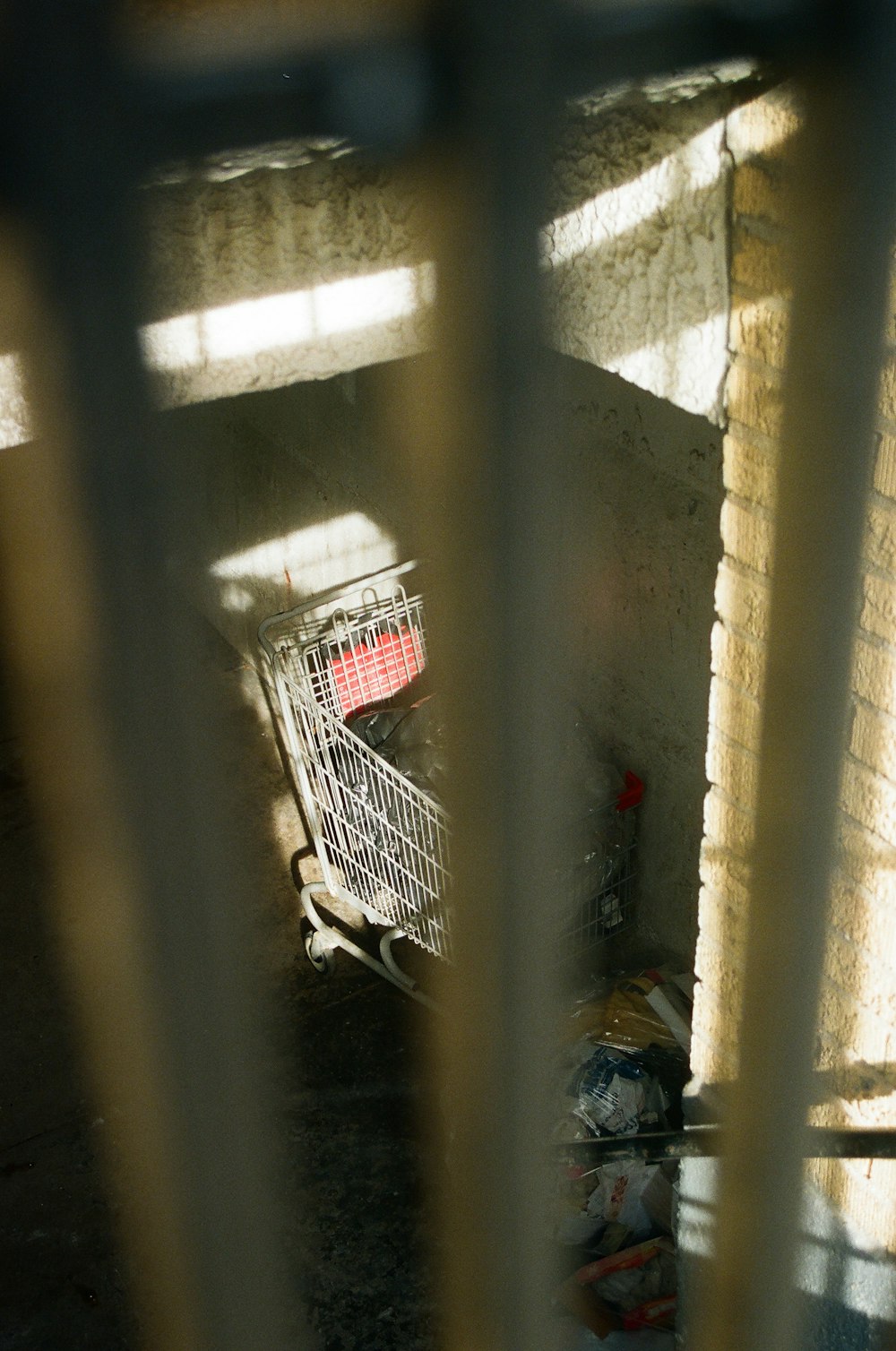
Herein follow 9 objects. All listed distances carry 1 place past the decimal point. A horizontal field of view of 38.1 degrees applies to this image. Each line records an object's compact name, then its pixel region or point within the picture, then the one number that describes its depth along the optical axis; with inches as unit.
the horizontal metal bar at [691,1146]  43.5
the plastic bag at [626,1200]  92.5
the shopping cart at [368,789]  113.8
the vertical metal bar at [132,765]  13.5
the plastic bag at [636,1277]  88.0
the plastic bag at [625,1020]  100.6
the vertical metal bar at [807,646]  20.2
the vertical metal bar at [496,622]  16.4
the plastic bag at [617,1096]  93.4
